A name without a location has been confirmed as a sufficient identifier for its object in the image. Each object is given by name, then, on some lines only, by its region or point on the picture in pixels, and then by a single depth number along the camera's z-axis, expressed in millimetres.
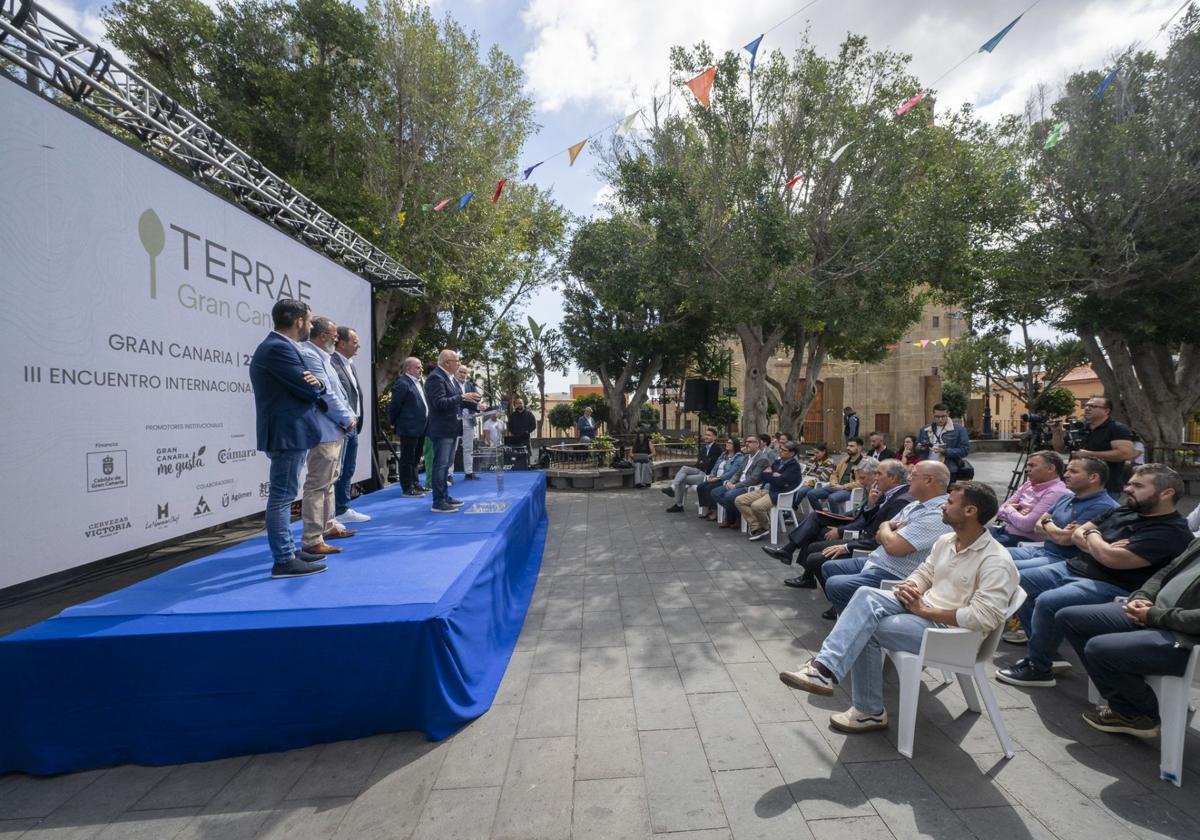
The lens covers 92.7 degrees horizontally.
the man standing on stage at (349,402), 4148
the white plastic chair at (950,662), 2381
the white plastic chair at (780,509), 6297
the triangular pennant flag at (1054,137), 8406
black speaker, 13469
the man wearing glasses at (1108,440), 4984
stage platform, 2355
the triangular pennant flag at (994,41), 6004
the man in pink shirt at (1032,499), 3850
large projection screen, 3201
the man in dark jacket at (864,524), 3840
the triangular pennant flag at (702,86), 7332
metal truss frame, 3363
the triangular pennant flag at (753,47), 6688
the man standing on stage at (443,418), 4777
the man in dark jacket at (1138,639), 2229
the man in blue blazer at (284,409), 2957
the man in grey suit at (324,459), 3270
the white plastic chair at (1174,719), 2184
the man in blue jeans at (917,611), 2426
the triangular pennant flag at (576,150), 8709
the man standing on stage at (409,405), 5613
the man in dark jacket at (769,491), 6301
